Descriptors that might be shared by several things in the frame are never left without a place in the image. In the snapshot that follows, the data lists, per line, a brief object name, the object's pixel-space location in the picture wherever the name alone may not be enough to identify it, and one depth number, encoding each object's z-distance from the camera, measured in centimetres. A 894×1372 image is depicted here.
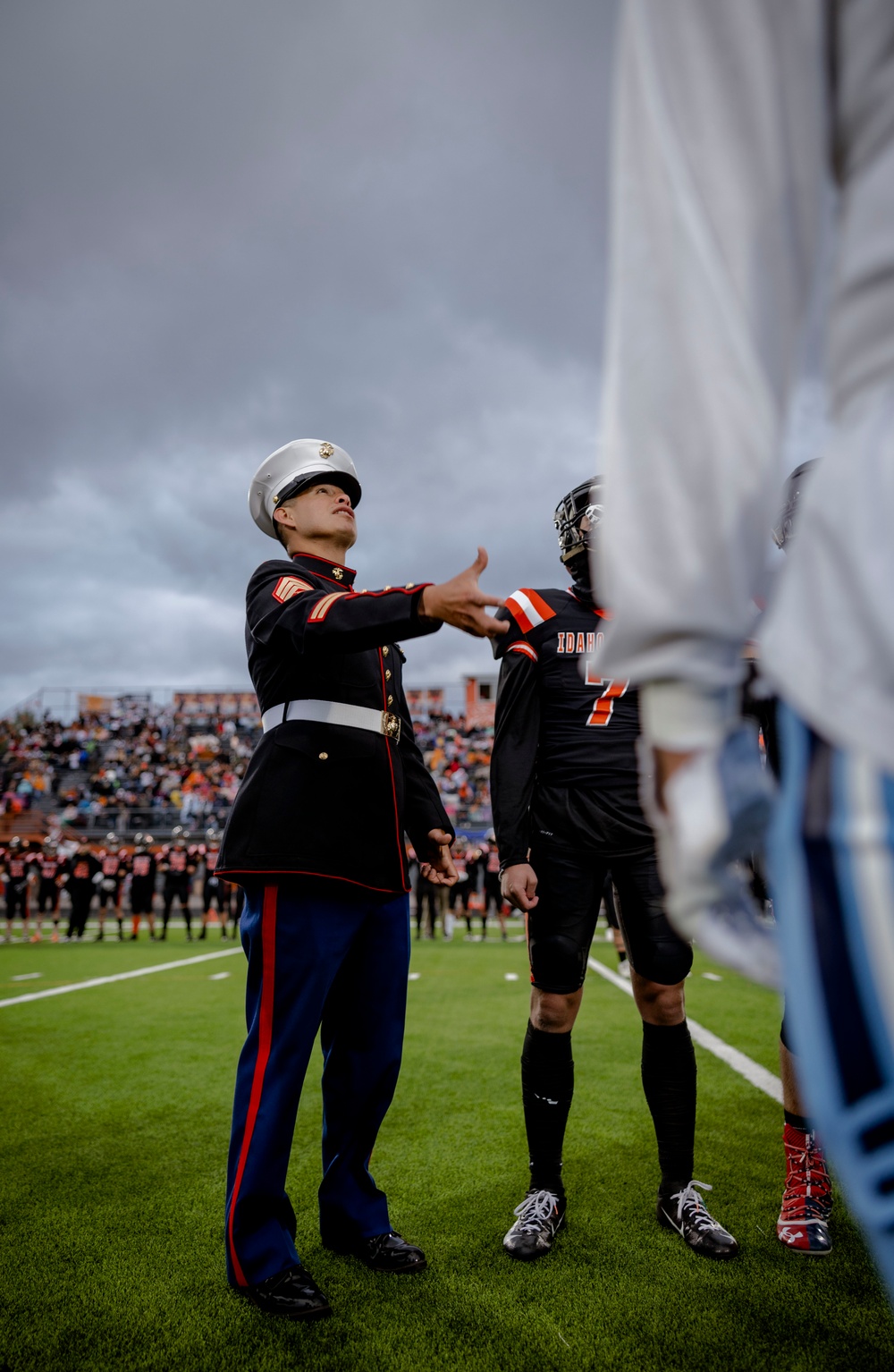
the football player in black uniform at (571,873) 263
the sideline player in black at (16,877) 1777
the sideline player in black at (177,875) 1866
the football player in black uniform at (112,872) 1940
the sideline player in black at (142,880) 1930
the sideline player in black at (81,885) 1744
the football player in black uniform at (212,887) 1821
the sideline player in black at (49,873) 2011
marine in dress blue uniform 214
